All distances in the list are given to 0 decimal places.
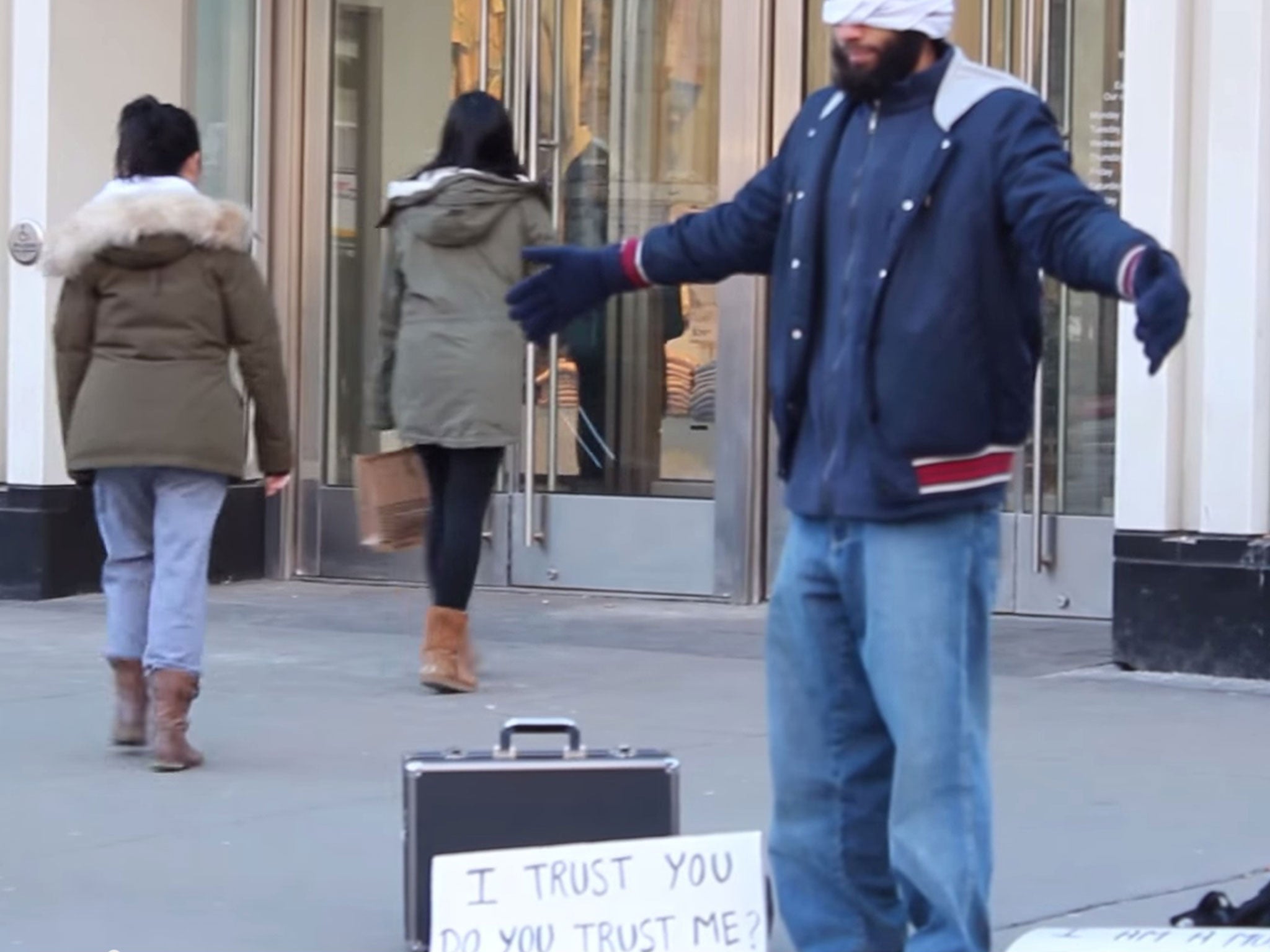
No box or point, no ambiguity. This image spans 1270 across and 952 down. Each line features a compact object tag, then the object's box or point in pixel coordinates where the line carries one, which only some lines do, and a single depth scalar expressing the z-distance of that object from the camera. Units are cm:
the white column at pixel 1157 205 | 1501
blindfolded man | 743
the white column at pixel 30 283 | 1906
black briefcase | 854
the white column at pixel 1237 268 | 1471
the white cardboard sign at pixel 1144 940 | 739
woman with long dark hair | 1428
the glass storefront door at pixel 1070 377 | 1763
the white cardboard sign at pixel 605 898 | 767
